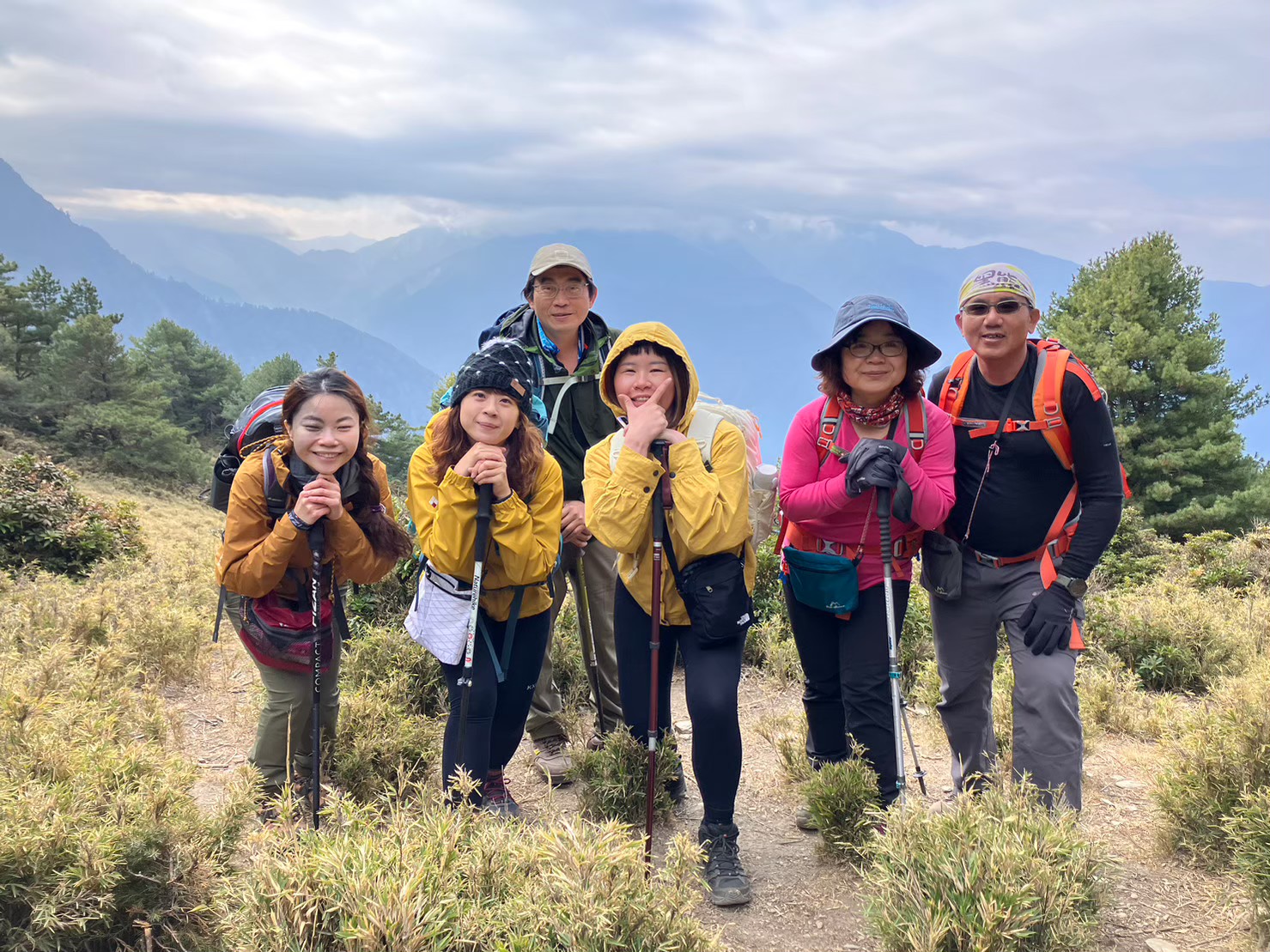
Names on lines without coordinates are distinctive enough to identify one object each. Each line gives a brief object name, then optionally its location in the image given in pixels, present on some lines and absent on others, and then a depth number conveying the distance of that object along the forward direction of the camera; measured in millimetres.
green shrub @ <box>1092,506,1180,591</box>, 10617
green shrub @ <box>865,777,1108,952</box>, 2656
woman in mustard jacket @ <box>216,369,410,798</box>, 3730
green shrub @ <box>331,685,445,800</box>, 4477
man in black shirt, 3559
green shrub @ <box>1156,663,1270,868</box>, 3770
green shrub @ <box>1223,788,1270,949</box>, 3113
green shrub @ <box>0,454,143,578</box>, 10211
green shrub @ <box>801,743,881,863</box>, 3670
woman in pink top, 3715
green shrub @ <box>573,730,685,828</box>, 4090
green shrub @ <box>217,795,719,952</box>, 2479
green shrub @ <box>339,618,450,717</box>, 5684
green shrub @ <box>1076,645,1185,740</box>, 5562
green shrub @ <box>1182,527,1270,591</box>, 9539
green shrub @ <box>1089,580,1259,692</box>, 6625
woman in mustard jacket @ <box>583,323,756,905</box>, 3596
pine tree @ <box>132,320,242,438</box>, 48656
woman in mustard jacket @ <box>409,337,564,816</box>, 3652
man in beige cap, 4672
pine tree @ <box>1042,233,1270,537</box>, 24578
